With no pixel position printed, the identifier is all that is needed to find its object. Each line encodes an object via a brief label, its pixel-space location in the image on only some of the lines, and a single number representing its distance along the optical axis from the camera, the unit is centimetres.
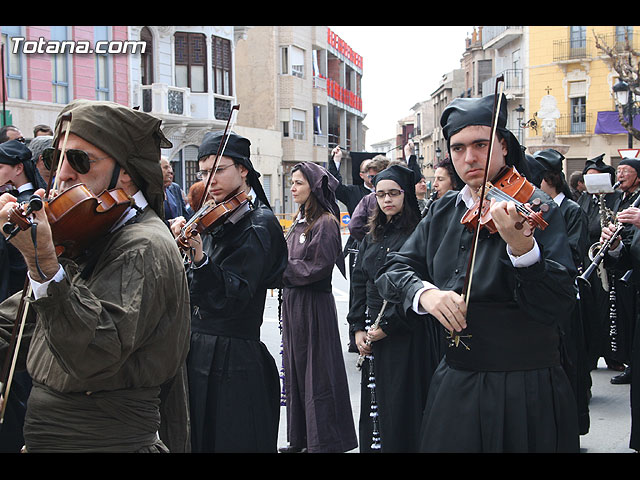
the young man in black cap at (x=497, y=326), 273
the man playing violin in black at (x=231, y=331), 399
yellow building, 3678
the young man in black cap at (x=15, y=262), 407
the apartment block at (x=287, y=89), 3903
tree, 2186
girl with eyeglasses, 483
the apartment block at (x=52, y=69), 1778
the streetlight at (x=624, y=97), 1753
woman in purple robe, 545
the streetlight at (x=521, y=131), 4070
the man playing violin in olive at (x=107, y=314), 215
